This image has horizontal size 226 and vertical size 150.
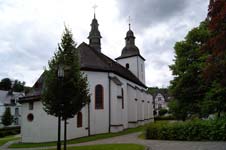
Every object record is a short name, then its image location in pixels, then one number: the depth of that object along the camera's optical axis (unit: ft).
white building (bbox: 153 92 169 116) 203.58
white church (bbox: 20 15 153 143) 59.51
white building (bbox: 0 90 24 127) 138.44
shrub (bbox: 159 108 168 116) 163.56
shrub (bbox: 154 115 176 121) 126.04
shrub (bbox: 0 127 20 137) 99.49
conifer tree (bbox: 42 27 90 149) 35.89
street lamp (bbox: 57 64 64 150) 31.63
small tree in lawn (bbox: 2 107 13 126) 123.40
